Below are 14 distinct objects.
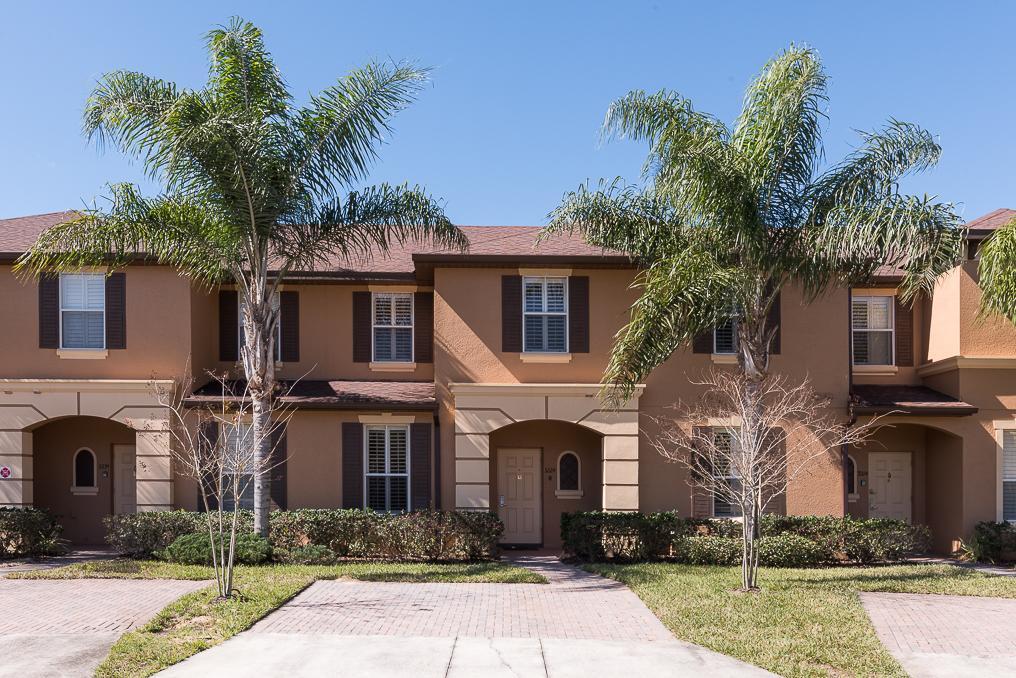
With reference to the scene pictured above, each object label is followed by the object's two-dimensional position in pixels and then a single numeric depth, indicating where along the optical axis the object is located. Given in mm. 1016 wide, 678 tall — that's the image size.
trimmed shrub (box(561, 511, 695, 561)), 14656
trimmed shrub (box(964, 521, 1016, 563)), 15016
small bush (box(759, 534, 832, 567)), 14336
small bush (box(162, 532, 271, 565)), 13375
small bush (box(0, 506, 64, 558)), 14625
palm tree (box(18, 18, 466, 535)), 12703
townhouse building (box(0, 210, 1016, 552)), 15477
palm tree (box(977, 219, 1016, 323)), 13258
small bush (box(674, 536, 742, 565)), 14242
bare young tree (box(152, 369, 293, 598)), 14234
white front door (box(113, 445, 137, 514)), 17188
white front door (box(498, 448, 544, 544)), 17234
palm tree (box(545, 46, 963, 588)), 13023
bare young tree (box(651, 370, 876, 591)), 15312
